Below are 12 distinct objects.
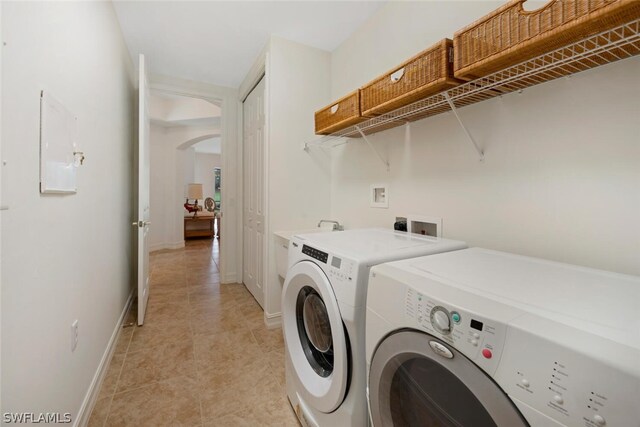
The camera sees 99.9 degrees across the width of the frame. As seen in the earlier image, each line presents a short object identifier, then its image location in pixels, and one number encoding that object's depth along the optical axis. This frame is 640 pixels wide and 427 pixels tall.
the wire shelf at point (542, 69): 0.77
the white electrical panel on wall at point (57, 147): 0.92
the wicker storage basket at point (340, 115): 1.58
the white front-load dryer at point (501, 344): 0.41
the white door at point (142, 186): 2.14
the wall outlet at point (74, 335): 1.17
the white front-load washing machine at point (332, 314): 0.93
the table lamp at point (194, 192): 6.75
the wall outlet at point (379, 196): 1.84
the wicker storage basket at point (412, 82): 1.06
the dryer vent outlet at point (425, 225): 1.49
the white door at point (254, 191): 2.59
